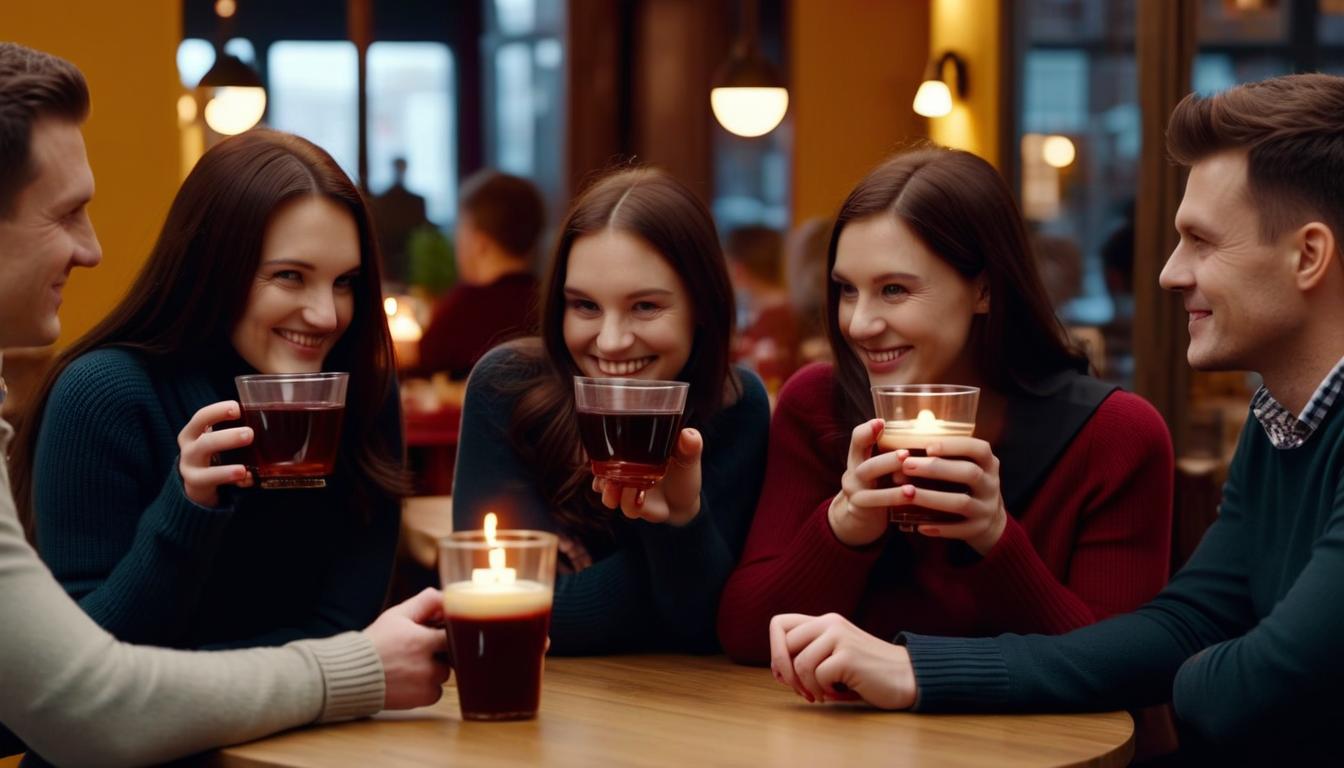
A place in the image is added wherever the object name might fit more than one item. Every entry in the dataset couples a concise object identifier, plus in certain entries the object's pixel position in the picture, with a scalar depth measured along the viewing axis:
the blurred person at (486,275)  6.38
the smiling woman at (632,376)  2.22
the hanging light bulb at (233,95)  7.34
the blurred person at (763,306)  6.73
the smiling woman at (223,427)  2.01
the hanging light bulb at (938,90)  9.00
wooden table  1.64
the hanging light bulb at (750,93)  6.93
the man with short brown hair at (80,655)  1.59
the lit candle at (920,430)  1.88
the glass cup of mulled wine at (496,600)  1.68
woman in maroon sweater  2.14
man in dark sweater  1.77
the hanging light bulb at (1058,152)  7.68
